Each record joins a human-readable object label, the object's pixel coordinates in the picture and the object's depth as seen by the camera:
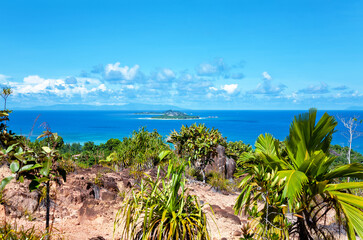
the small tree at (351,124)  18.92
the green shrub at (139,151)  10.24
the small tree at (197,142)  11.38
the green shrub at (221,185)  10.11
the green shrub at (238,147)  21.23
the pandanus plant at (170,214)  3.49
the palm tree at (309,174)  3.60
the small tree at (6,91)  5.74
